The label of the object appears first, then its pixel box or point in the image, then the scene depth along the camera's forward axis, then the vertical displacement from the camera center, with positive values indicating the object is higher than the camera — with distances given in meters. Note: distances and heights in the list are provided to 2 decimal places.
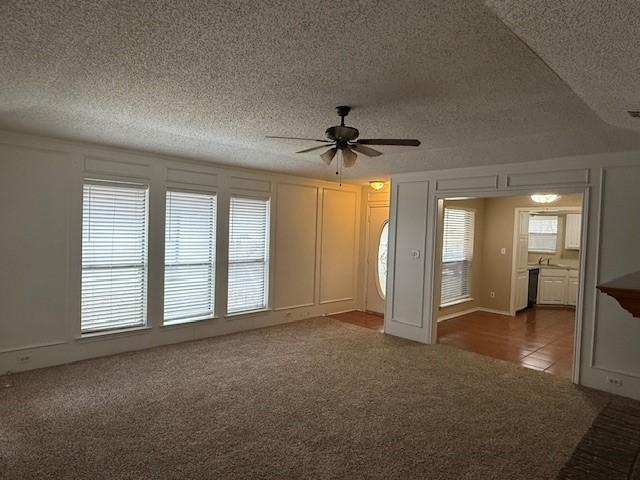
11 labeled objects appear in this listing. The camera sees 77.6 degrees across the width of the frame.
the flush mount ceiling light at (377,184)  6.77 +0.82
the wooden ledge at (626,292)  1.21 -0.16
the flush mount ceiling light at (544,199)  6.92 +0.70
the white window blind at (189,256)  5.30 -0.44
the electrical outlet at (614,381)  4.08 -1.45
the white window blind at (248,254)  5.98 -0.42
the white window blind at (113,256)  4.61 -0.41
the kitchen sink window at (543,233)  9.47 +0.13
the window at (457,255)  7.41 -0.38
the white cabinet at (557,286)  8.68 -1.05
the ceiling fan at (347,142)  3.08 +0.71
